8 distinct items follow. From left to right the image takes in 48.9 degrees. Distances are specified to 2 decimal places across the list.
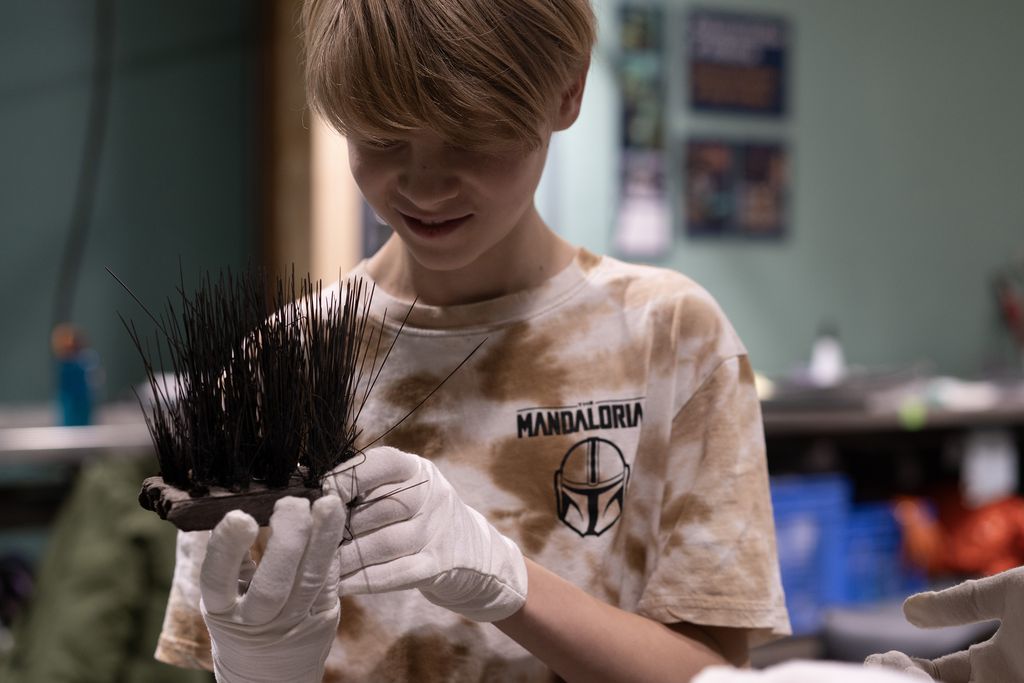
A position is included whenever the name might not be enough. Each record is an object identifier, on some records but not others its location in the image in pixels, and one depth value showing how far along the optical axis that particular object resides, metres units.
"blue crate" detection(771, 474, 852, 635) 2.86
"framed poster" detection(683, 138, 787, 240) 3.39
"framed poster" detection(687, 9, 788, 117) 3.38
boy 0.83
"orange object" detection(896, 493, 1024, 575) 3.04
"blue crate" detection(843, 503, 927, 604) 3.00
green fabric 1.77
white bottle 3.31
